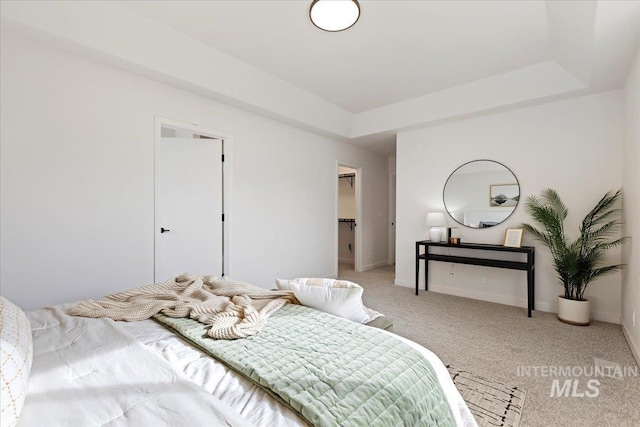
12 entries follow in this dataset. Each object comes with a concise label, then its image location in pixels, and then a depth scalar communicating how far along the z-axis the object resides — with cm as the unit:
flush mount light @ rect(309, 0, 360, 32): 225
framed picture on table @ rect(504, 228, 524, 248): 363
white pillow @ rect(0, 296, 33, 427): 70
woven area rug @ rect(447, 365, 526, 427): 165
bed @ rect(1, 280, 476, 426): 77
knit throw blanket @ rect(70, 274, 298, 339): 138
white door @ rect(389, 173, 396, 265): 661
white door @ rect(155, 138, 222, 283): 325
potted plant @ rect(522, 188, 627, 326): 308
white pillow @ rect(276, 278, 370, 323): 159
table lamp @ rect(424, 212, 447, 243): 418
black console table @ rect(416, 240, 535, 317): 338
